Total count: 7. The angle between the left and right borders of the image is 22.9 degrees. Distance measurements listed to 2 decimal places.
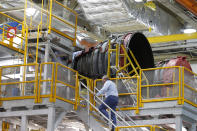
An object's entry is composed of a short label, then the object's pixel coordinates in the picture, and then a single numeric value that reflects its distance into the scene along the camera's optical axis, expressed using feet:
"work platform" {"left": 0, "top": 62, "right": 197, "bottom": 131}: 63.31
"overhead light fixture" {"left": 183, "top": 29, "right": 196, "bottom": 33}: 109.97
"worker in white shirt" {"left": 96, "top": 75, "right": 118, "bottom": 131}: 62.89
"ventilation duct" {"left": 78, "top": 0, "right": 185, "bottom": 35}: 88.17
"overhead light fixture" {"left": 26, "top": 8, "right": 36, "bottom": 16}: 74.14
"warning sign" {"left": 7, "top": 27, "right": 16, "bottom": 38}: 85.50
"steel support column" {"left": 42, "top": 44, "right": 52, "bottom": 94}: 63.30
